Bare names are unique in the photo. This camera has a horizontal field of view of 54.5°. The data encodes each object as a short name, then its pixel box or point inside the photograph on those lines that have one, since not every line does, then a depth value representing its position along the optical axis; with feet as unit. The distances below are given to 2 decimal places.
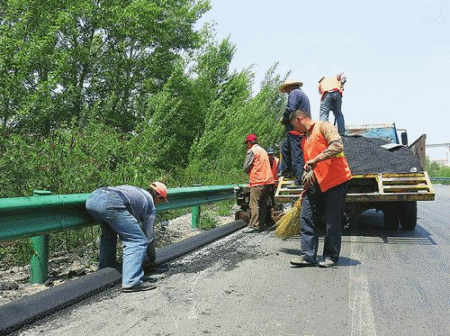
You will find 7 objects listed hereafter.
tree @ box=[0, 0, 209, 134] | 40.32
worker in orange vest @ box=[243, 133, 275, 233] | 25.63
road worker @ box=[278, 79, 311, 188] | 20.45
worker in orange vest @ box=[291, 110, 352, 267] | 15.78
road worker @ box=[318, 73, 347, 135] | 24.31
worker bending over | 12.65
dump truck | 20.94
